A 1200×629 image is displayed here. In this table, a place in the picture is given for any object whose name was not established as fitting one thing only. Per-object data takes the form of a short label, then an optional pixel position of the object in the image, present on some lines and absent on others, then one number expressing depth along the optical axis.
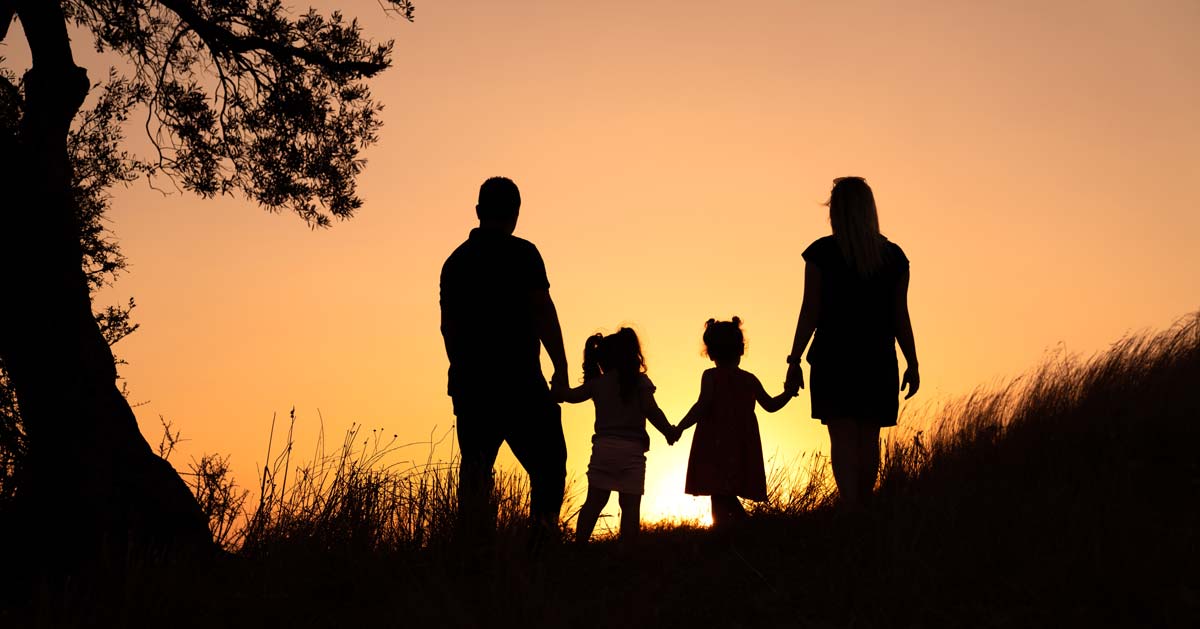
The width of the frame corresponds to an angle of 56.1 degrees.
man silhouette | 7.29
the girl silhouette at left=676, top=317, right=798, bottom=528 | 9.10
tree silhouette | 7.91
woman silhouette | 7.82
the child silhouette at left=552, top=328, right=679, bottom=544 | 9.09
